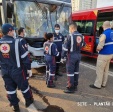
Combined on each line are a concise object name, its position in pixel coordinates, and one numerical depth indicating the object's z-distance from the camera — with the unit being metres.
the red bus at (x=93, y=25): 7.88
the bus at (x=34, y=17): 6.05
